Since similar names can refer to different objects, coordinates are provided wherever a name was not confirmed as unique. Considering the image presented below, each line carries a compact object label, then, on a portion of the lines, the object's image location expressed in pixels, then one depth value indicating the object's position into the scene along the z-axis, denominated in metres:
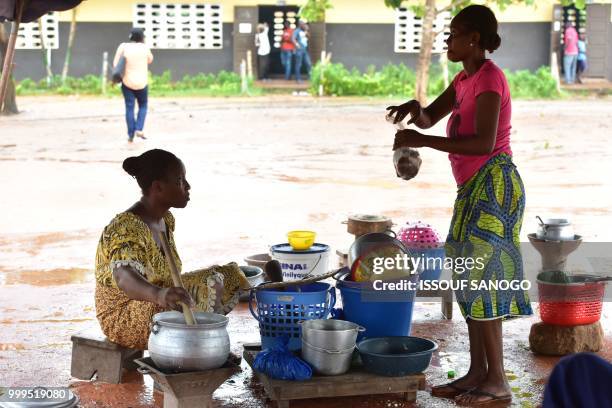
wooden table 4.23
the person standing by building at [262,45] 27.28
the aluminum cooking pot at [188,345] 3.88
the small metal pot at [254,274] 5.64
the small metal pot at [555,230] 5.92
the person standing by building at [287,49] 27.11
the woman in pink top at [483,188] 4.20
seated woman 4.32
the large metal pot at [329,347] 4.29
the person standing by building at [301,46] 26.89
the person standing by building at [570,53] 26.88
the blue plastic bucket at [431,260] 5.77
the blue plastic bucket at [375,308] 4.72
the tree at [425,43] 20.11
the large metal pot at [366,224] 6.44
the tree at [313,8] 20.27
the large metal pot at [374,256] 4.76
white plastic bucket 5.86
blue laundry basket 4.61
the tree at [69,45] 26.48
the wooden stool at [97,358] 4.63
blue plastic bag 4.26
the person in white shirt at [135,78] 15.18
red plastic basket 5.16
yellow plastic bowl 5.93
